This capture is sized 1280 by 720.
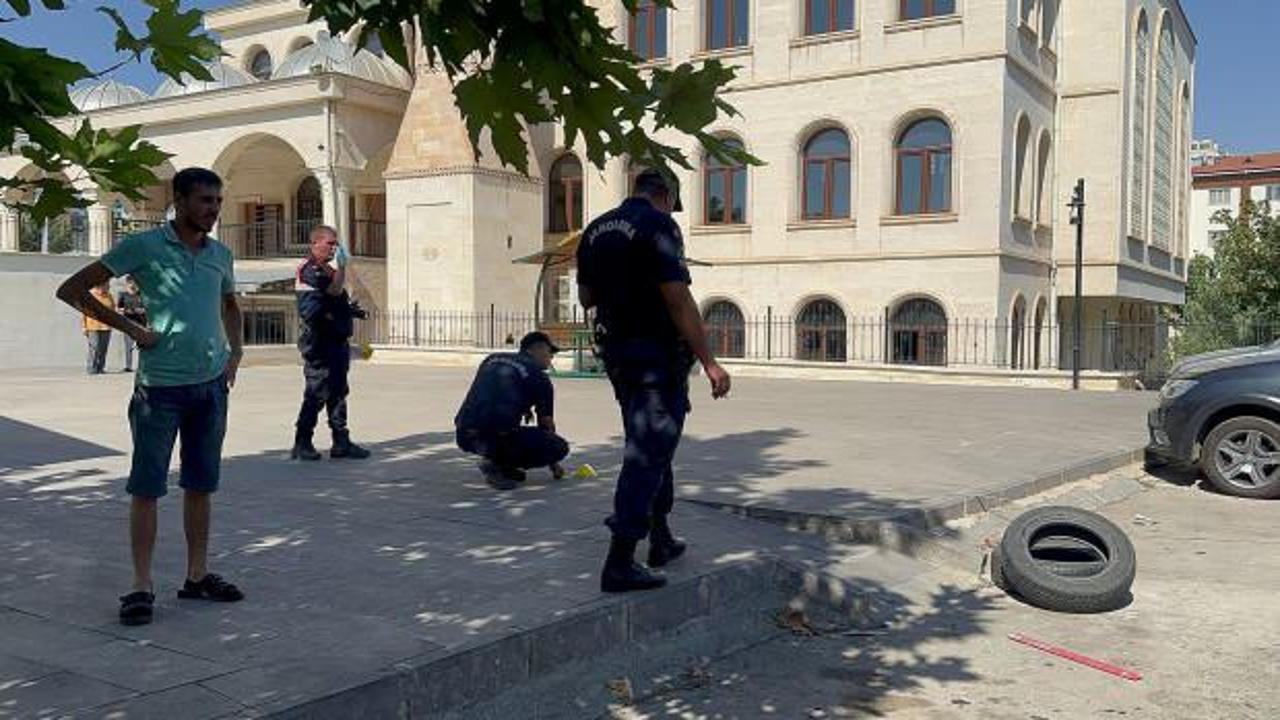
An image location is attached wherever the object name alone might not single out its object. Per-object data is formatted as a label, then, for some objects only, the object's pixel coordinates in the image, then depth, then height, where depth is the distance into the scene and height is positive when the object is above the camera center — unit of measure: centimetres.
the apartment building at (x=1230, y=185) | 8712 +1068
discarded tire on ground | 568 -136
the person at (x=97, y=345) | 1969 -52
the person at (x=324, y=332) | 847 -12
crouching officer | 725 -66
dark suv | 925 -92
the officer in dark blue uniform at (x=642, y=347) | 468 -13
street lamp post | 2002 +71
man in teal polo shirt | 431 -17
